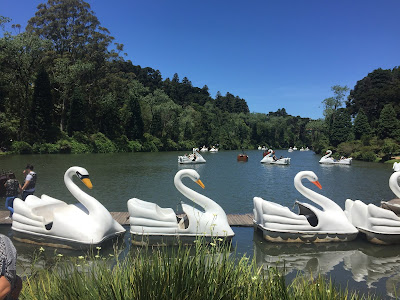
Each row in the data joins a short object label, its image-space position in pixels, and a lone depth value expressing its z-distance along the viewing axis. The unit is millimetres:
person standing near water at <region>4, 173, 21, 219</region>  7895
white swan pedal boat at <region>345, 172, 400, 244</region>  6742
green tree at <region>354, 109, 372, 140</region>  47906
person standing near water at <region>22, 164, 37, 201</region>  8086
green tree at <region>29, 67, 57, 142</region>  38000
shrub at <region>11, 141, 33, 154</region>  33438
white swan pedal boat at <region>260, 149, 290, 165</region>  31433
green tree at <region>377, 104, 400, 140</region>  41938
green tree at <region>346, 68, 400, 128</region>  49094
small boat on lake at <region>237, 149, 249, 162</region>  35856
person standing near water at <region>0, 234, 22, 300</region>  1978
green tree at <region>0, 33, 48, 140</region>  35250
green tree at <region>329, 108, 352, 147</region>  52094
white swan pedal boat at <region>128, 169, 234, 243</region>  6336
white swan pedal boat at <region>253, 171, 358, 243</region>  6746
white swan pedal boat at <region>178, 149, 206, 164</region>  29978
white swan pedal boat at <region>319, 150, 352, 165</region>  31656
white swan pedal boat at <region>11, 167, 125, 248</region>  6004
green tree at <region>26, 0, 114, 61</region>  45750
